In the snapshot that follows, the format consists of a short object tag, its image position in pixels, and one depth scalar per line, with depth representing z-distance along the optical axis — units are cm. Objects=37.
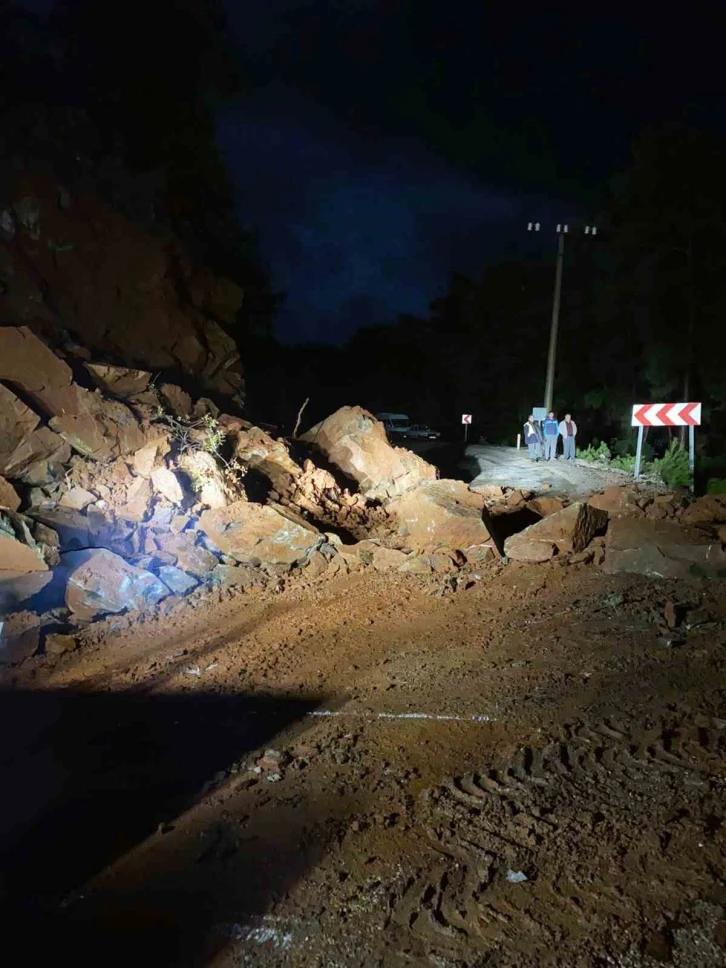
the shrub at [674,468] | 1677
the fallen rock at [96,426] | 1147
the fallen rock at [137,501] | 1061
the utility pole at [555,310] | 2564
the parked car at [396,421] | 3686
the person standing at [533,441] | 2059
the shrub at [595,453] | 2070
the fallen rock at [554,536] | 1016
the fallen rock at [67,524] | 980
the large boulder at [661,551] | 896
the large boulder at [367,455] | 1400
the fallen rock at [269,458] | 1277
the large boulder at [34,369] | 1167
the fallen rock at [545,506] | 1257
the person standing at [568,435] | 2031
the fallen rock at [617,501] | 1154
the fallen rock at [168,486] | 1094
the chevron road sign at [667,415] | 1405
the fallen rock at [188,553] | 995
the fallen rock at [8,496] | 983
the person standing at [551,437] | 2014
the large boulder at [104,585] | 880
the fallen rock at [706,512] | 1029
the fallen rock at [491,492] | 1303
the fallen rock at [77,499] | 1054
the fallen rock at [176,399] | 1351
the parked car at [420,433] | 3408
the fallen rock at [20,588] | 851
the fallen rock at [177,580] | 941
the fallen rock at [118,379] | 1291
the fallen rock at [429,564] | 991
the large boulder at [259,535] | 1038
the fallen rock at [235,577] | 976
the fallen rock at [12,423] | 1080
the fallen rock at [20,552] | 898
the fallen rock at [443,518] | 1053
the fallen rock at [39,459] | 1073
